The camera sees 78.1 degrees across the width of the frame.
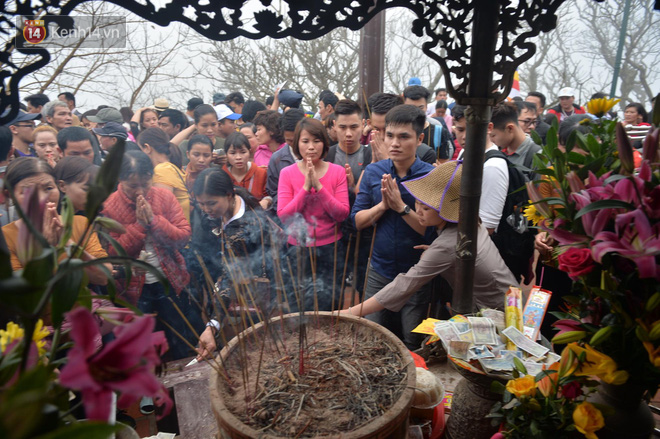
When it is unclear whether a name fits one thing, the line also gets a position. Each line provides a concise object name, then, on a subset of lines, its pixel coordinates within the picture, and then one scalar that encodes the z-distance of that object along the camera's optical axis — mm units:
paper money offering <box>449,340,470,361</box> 2016
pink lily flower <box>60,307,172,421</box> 655
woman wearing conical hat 2729
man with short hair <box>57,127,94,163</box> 3895
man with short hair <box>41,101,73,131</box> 5484
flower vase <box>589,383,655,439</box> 1506
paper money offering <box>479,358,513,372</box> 1919
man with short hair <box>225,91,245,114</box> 8609
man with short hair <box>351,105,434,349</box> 3156
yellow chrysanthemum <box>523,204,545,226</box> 1840
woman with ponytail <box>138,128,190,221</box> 3918
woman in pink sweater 3484
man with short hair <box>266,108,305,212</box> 4266
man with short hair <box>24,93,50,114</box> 6465
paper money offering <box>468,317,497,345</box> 2083
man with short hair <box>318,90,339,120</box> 6332
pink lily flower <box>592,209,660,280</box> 1199
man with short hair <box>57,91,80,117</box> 7305
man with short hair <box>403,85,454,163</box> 5246
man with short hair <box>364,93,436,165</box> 3986
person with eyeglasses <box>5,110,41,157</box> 4660
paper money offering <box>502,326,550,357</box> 2008
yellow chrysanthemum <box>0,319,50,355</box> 973
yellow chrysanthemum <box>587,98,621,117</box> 1553
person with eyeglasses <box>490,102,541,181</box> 3870
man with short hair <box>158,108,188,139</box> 6438
